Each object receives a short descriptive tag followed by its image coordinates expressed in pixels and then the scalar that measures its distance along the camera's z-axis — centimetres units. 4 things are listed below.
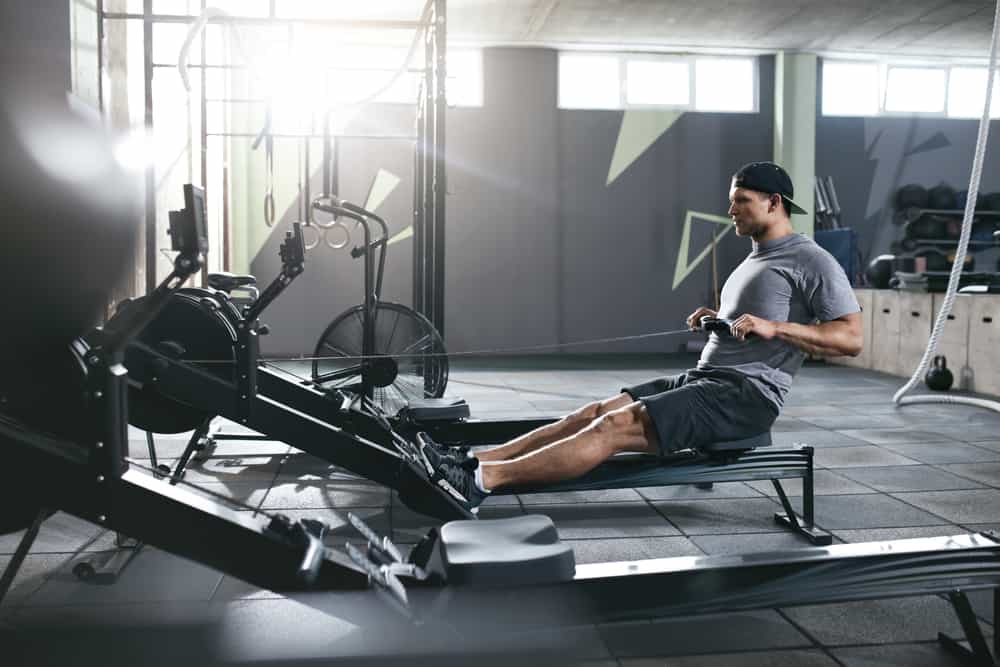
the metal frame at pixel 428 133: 395
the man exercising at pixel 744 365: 231
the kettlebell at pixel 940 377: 557
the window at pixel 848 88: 898
